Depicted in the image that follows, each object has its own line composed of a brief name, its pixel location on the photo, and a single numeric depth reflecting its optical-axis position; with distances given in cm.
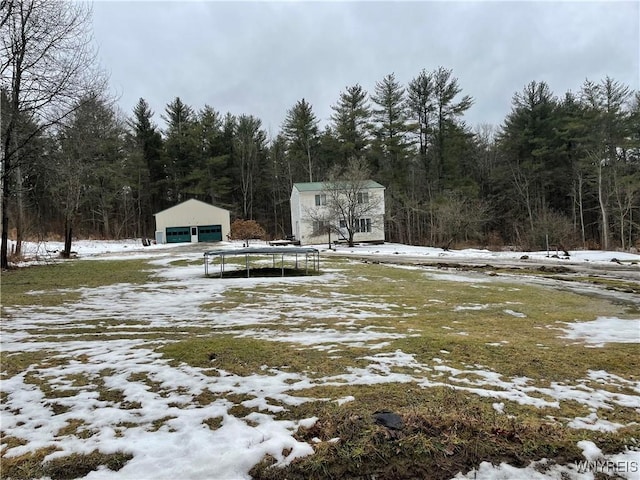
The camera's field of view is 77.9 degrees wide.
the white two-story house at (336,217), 3478
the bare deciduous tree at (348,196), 3309
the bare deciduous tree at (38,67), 1205
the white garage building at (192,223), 4084
